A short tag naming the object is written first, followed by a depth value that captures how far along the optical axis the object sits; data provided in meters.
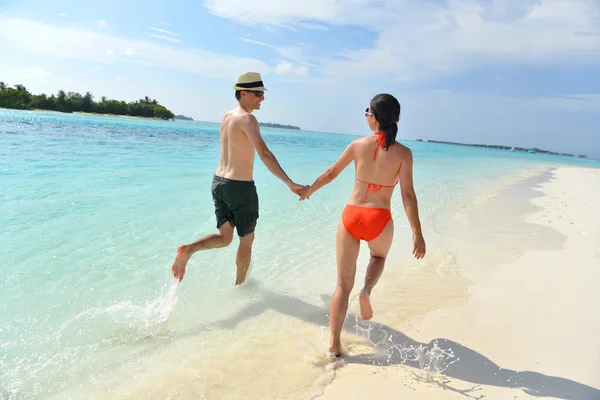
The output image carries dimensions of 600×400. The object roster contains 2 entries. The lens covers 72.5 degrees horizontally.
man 3.92
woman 3.03
